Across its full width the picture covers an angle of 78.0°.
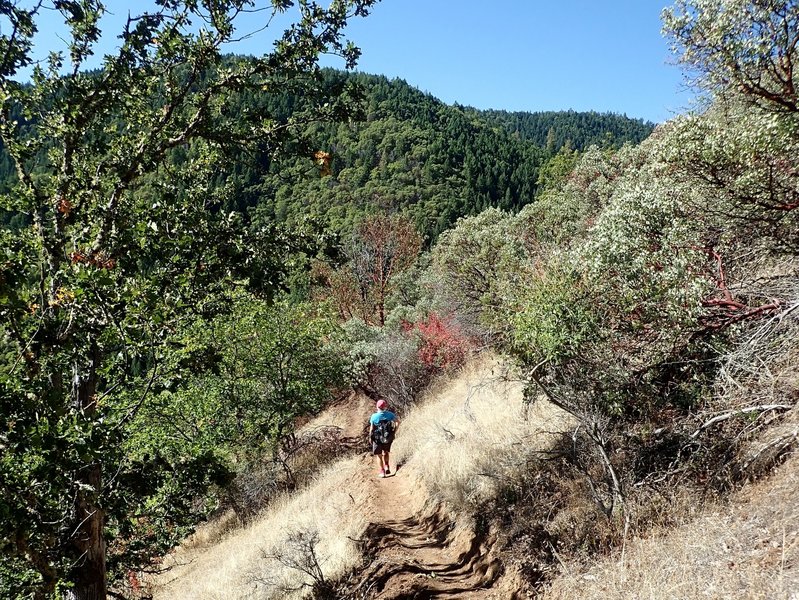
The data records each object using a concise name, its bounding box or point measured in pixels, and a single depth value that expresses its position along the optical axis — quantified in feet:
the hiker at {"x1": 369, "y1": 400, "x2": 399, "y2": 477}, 38.08
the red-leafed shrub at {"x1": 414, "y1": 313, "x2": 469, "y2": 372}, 64.59
